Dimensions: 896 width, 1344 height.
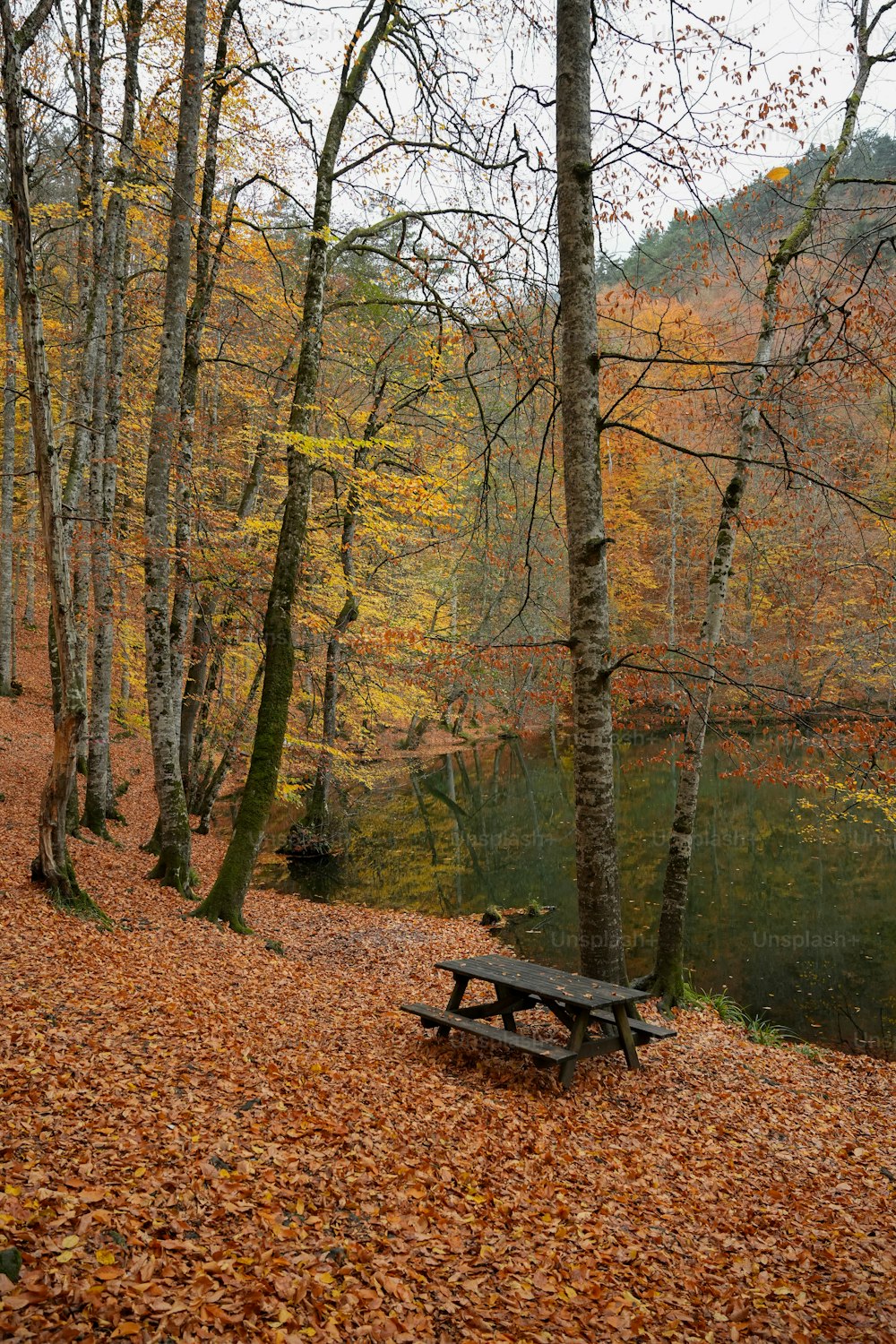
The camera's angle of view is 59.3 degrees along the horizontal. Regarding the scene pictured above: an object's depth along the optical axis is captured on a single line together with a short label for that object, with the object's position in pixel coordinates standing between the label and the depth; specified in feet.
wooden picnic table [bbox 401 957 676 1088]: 17.12
